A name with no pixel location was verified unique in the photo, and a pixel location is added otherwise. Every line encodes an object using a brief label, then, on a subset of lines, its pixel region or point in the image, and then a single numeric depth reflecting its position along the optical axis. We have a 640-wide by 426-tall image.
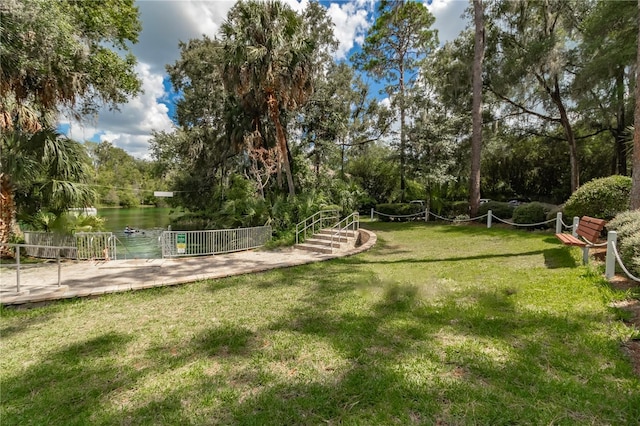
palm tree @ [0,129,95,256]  7.17
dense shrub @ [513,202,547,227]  10.40
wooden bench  5.65
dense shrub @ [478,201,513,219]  12.21
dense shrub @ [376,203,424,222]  16.39
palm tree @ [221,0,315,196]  10.90
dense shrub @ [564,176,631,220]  7.69
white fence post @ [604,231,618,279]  4.73
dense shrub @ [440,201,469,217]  14.70
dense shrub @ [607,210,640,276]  4.45
